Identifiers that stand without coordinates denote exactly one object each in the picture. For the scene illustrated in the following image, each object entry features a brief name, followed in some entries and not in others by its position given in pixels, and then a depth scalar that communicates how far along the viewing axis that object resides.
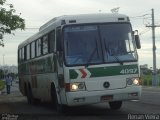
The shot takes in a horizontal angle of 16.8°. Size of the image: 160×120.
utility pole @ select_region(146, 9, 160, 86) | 66.06
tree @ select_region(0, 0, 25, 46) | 28.85
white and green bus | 16.67
